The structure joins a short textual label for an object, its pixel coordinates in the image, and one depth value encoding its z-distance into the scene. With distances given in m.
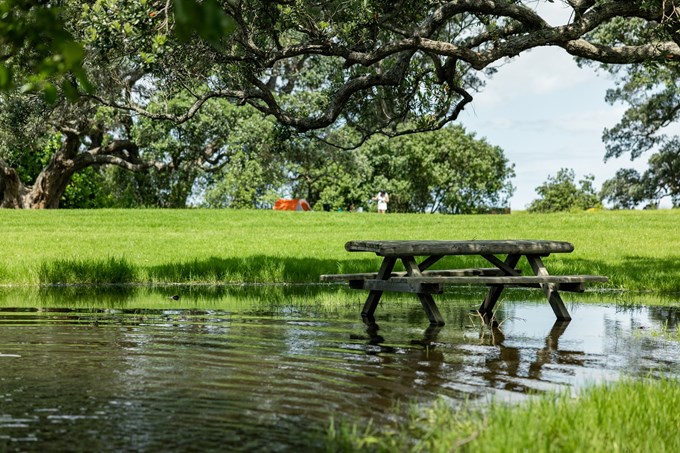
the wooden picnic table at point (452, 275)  12.52
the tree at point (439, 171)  62.69
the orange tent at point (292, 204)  53.50
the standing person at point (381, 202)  50.16
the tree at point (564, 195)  69.81
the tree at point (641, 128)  33.47
